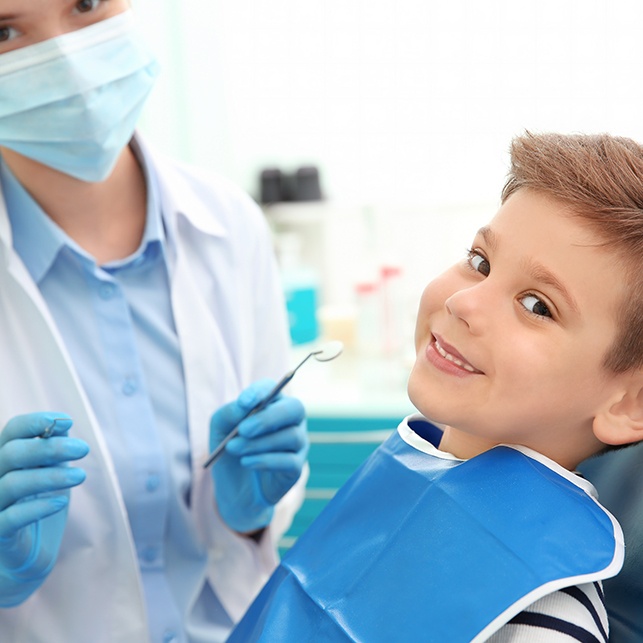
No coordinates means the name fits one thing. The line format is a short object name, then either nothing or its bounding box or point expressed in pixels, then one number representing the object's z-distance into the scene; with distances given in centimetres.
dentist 125
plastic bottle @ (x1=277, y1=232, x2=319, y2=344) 275
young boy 90
